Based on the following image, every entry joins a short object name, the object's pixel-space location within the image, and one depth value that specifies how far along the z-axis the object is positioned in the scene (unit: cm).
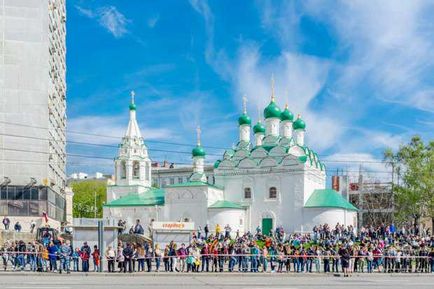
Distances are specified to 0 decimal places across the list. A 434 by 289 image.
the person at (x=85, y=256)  2858
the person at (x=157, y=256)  3022
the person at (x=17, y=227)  4394
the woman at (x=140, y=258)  2952
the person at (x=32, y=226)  4551
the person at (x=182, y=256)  3042
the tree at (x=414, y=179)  6500
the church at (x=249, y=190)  6712
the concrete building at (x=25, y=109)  4956
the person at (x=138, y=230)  4380
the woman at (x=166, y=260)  3017
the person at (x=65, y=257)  2858
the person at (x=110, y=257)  2905
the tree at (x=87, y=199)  10825
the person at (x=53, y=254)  2881
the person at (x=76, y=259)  2911
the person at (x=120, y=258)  2877
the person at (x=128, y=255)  2883
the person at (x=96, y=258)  2892
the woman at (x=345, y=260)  2980
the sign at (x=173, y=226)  3598
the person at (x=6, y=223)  4426
